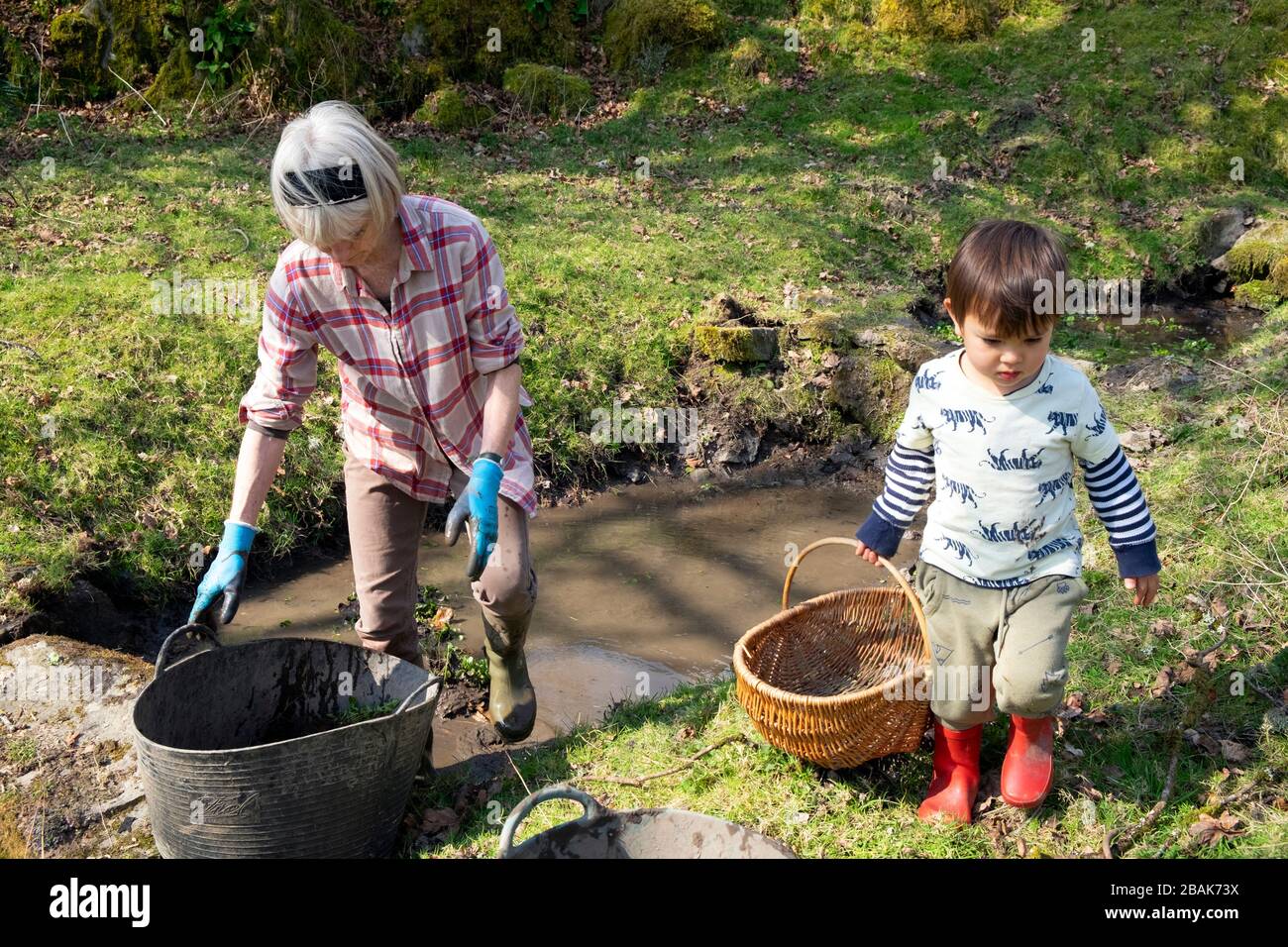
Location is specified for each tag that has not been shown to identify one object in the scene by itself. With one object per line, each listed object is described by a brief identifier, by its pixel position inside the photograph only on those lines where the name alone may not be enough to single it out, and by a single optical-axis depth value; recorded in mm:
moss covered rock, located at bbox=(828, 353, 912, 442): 6578
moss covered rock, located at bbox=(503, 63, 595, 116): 11273
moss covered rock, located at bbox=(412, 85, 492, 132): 10805
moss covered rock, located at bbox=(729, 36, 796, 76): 11977
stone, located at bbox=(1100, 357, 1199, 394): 6453
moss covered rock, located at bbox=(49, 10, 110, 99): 10523
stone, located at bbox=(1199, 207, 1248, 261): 9602
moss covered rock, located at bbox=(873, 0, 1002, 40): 12328
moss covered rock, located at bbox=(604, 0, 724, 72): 12117
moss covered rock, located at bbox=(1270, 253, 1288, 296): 8969
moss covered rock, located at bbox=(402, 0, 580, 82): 11383
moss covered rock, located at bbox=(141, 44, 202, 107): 10492
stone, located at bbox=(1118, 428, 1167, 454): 5531
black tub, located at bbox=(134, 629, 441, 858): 2756
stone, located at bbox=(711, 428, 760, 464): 6480
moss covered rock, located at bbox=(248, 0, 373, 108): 10656
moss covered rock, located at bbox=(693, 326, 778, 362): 6750
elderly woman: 2785
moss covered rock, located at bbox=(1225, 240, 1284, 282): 9172
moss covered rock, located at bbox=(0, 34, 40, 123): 10188
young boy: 2701
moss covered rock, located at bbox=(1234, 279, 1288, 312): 8906
